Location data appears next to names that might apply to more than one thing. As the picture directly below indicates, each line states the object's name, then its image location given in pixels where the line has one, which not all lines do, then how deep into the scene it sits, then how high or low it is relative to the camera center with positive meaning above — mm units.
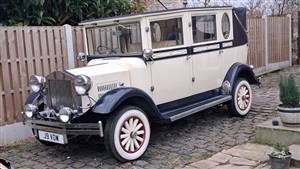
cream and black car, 5082 -620
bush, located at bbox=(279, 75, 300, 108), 5336 -844
